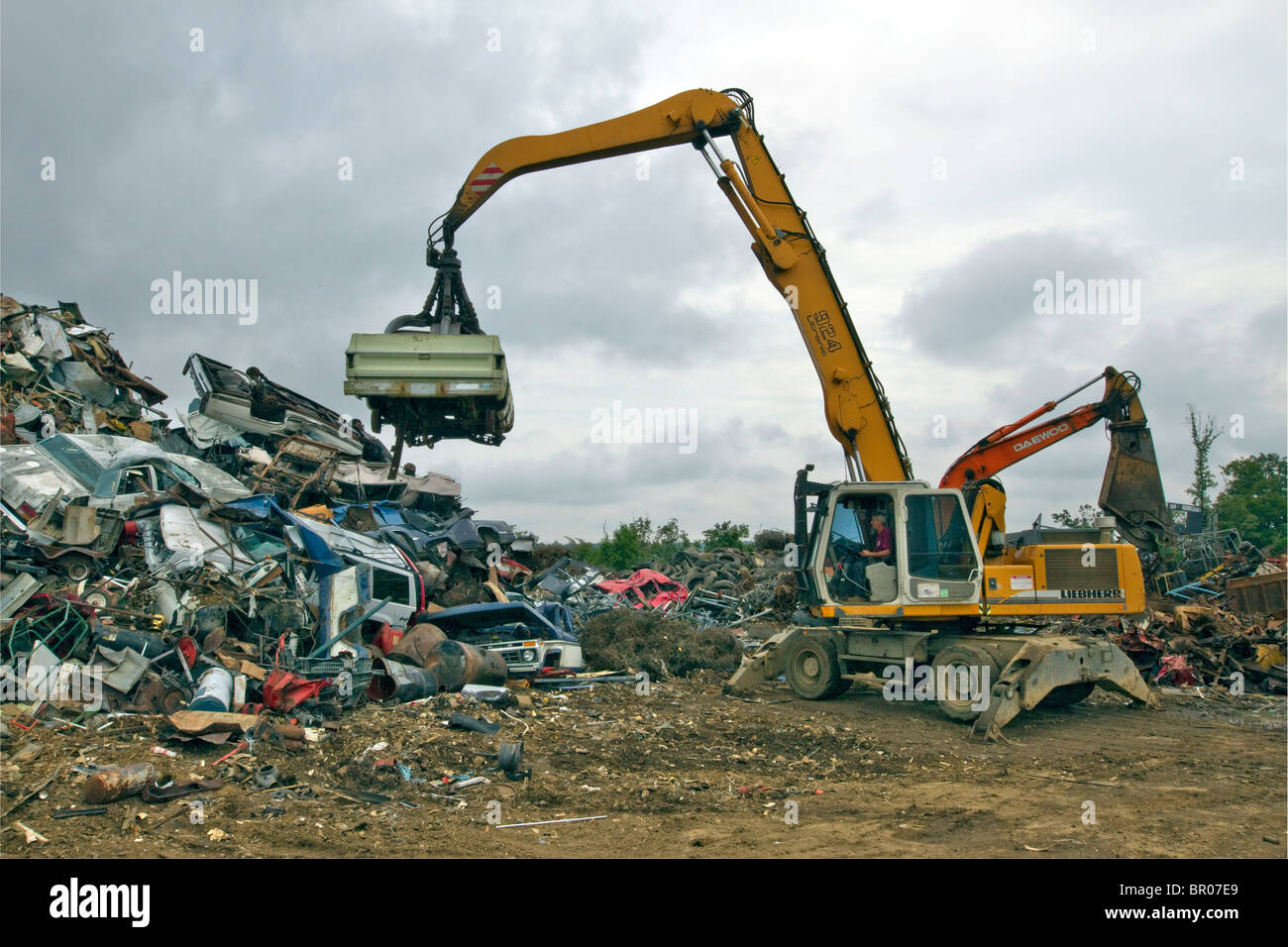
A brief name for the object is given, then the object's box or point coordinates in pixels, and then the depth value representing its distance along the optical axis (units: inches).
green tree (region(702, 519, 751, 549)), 1119.6
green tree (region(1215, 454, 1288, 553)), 1242.0
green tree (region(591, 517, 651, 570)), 1161.4
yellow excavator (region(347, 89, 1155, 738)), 336.5
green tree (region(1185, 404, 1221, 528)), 1205.1
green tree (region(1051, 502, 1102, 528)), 1057.9
